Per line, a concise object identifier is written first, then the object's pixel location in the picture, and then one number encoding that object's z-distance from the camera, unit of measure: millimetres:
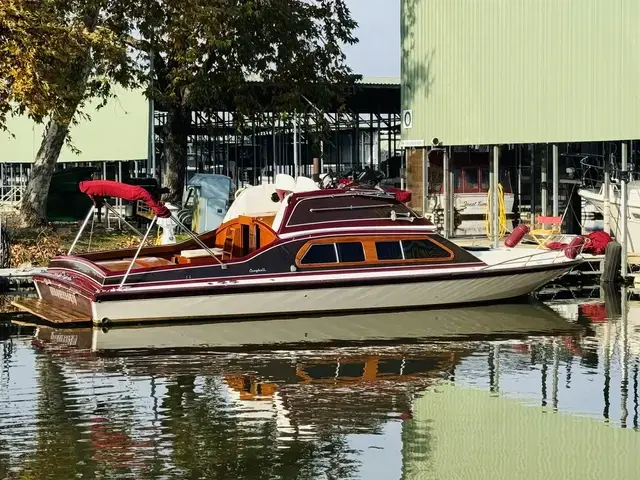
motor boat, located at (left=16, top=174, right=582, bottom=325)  23906
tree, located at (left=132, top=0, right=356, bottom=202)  37781
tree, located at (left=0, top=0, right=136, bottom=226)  30172
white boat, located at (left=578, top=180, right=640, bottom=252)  31875
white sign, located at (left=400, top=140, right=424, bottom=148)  38938
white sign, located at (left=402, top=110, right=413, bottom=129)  39500
